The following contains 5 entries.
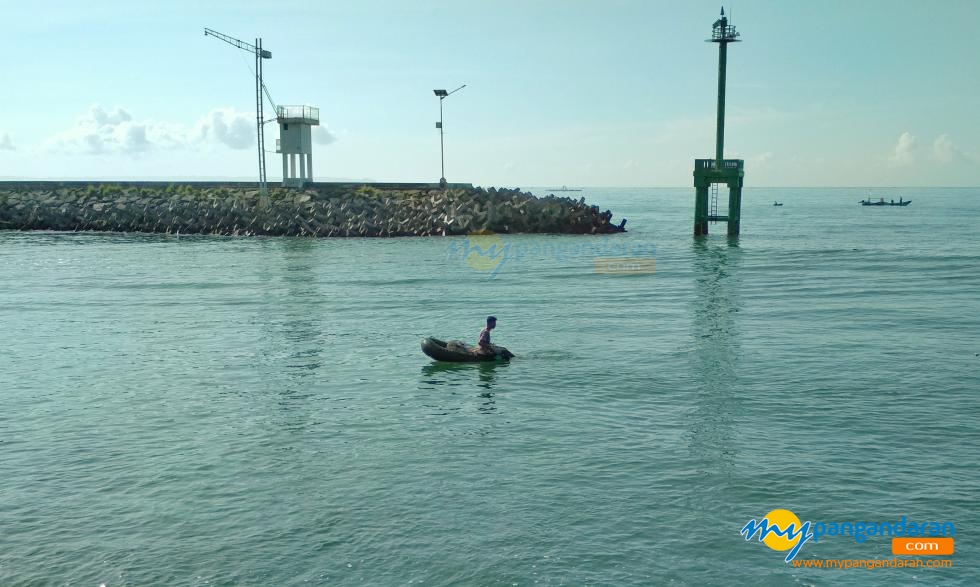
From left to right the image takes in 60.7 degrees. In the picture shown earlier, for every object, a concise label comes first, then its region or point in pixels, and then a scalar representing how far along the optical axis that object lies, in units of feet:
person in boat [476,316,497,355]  92.84
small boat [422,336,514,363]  93.04
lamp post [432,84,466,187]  307.99
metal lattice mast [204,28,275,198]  285.64
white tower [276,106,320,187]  304.20
